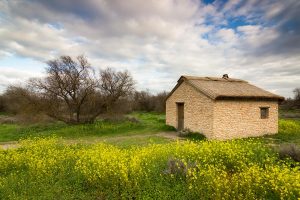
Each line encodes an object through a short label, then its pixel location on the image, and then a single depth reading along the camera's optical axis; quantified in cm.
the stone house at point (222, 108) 1176
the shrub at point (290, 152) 653
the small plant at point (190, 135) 1201
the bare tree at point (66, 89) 1502
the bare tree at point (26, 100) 1473
